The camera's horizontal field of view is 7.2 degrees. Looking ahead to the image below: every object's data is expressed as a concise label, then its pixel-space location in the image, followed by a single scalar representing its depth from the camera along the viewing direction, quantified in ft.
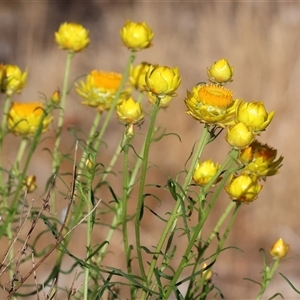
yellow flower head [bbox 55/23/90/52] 5.08
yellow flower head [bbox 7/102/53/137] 4.94
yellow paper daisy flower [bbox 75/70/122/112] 5.02
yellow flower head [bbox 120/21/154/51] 4.93
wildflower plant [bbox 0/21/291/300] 4.29
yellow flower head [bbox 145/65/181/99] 4.31
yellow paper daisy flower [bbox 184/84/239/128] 4.32
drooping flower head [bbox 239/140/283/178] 4.40
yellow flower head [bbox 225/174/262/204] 4.46
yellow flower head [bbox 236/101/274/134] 4.27
